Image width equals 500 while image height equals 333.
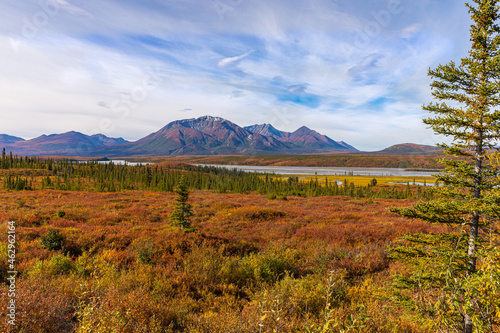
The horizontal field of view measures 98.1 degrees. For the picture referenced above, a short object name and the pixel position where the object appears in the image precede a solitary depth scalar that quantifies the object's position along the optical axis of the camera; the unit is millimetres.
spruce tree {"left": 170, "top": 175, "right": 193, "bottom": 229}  14211
